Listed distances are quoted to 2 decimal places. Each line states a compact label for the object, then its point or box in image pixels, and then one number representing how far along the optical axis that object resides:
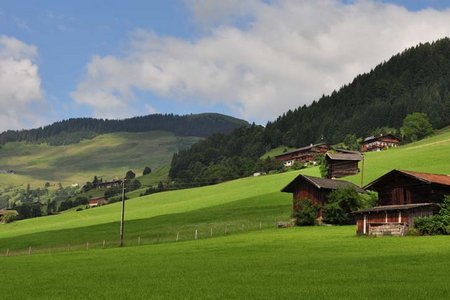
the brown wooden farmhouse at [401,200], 54.81
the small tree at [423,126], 198.25
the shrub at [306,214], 76.31
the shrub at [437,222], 49.66
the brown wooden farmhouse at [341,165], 126.31
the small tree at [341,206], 73.50
